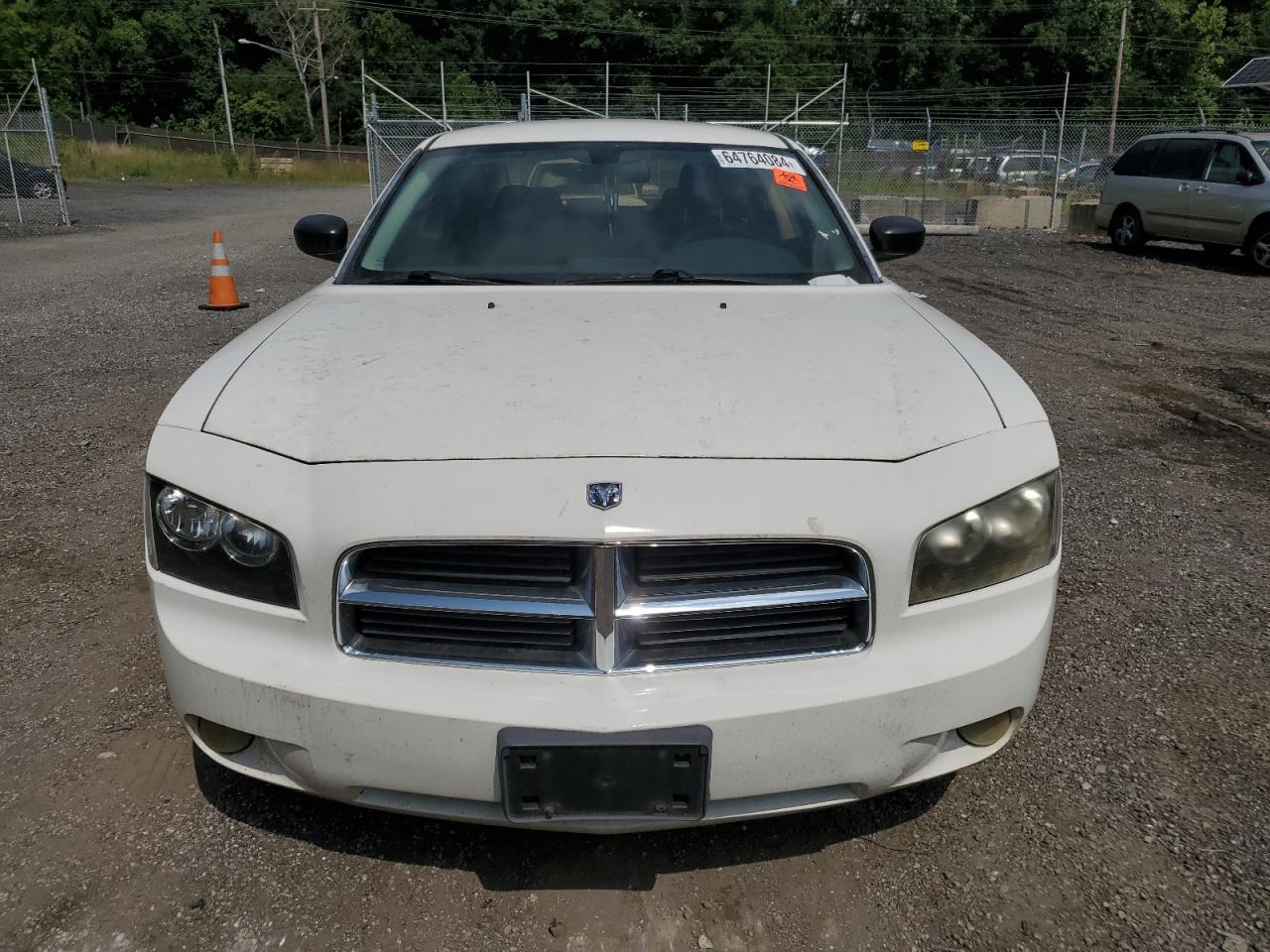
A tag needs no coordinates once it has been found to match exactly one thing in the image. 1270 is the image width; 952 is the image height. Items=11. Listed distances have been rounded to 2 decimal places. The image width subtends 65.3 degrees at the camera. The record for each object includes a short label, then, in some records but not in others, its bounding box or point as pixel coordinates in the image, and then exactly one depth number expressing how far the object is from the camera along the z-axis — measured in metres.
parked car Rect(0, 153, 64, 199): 18.19
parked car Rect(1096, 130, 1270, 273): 13.17
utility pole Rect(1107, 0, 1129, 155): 41.35
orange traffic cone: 9.38
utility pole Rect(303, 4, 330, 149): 56.28
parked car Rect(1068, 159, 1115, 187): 22.00
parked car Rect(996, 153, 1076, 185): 22.11
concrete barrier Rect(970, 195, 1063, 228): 20.06
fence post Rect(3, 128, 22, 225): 17.03
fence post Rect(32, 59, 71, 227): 16.31
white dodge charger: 1.81
